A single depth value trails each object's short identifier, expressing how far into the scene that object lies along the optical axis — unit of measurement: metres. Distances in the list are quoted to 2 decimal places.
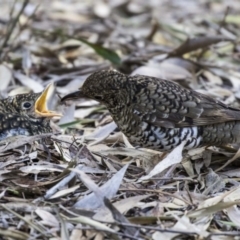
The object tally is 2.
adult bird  9.49
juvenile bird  9.73
